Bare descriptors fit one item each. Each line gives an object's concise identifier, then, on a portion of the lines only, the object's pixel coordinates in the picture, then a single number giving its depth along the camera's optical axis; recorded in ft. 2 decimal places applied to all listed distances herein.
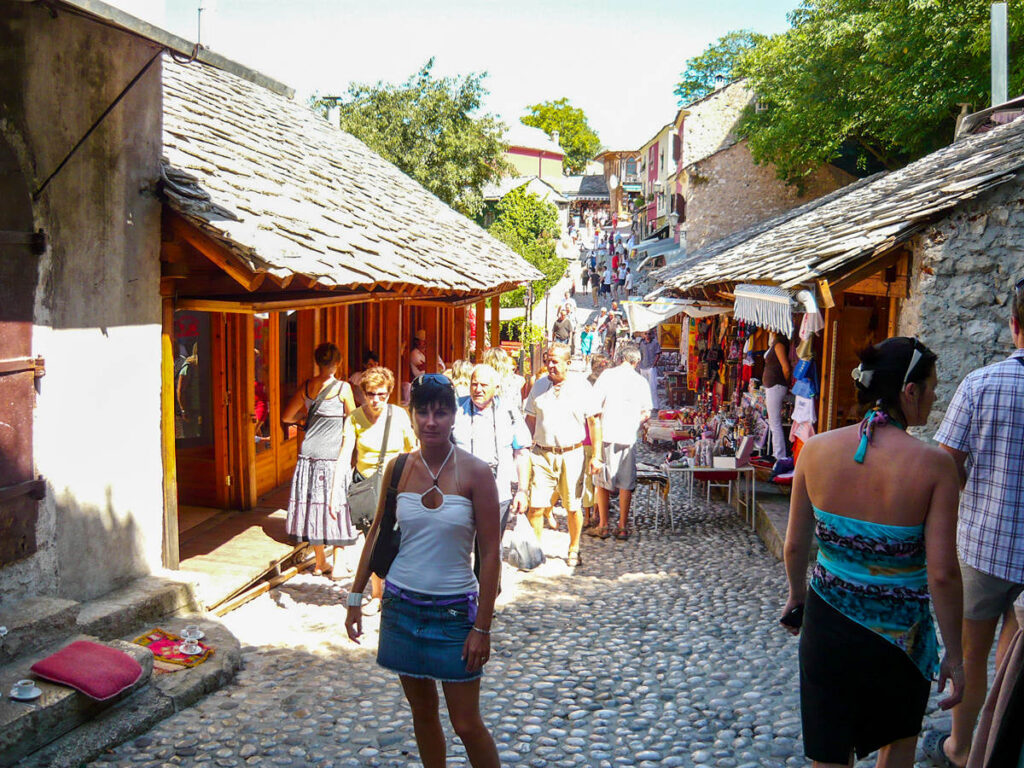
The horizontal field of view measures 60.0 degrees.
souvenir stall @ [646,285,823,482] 26.61
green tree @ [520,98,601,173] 272.10
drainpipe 38.52
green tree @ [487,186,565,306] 114.73
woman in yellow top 20.02
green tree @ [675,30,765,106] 193.88
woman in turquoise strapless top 9.50
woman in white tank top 10.85
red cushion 13.62
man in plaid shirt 11.73
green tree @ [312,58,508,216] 104.78
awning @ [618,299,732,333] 48.08
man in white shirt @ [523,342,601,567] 24.73
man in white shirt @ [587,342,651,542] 28.63
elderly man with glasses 20.56
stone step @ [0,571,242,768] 12.83
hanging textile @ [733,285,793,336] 24.74
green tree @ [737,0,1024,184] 61.77
